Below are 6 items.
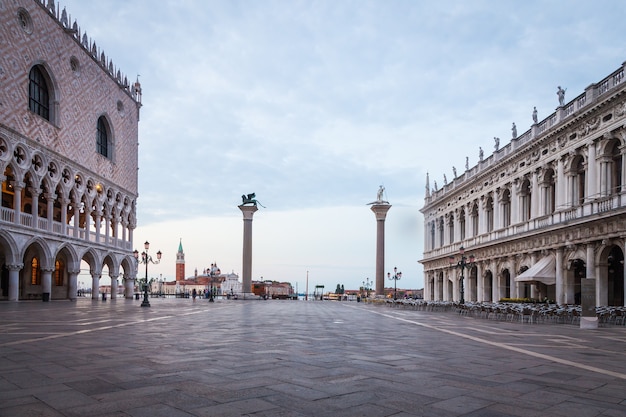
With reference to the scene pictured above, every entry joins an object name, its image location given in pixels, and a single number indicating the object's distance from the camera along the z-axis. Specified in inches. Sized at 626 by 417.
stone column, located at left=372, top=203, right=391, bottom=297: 2160.4
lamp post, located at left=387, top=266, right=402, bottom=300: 2234.3
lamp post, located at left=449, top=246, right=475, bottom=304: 1248.5
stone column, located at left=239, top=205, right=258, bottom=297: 2250.2
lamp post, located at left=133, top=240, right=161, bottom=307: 1197.0
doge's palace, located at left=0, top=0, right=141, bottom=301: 1288.1
